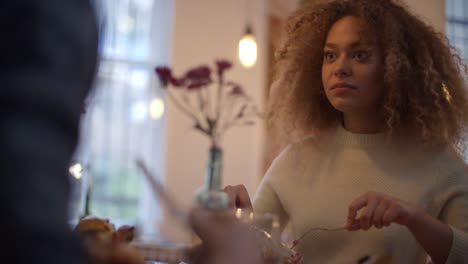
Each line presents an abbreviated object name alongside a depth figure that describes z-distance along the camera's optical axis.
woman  1.42
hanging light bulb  4.57
